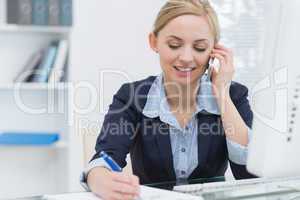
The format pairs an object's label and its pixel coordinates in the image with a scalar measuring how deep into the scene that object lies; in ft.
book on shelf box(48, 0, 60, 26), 7.17
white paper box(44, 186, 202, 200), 2.49
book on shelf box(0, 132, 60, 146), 7.37
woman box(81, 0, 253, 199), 4.04
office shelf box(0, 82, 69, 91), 7.31
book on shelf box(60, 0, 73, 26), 7.25
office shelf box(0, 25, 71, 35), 7.16
